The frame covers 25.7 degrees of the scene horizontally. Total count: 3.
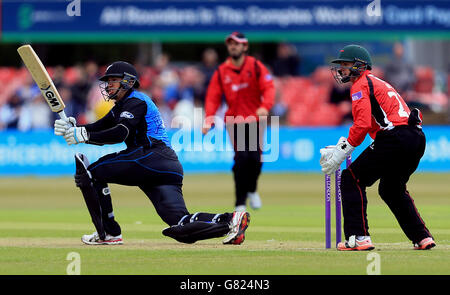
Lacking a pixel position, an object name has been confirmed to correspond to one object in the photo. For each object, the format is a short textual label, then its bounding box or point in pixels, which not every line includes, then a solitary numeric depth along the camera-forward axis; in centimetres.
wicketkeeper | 948
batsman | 1002
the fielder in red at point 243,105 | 1465
